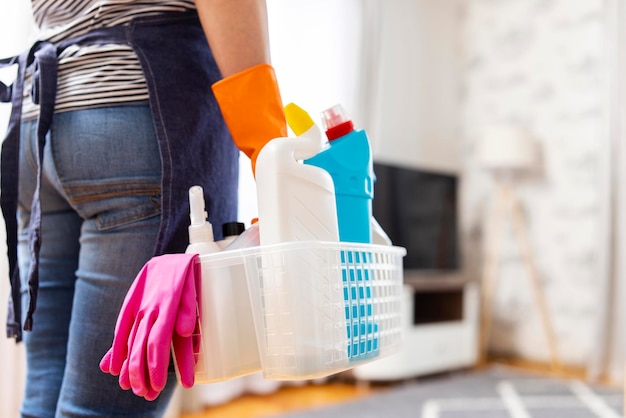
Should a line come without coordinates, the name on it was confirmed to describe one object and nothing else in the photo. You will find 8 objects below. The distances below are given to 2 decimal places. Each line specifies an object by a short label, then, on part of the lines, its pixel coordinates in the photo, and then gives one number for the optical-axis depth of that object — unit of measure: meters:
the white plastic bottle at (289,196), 0.58
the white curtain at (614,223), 2.96
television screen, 3.10
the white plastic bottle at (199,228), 0.62
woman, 0.63
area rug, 2.17
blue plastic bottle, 0.68
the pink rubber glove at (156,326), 0.53
